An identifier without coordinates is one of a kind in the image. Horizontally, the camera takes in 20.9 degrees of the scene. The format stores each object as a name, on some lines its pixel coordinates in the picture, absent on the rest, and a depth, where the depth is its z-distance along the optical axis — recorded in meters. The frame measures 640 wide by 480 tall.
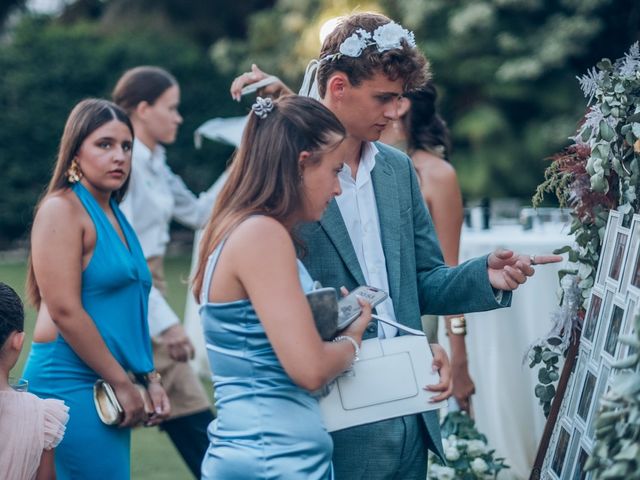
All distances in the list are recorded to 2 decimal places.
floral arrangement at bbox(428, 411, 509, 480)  7.20
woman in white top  7.95
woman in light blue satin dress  4.12
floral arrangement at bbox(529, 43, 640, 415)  4.90
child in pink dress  5.14
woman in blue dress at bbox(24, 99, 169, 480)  5.91
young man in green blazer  5.07
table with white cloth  8.74
